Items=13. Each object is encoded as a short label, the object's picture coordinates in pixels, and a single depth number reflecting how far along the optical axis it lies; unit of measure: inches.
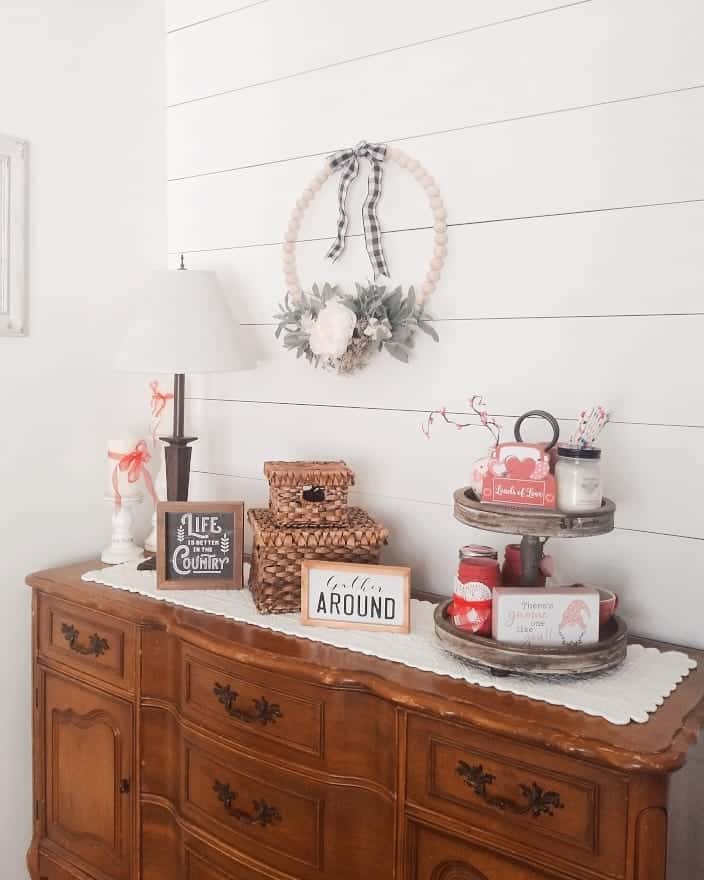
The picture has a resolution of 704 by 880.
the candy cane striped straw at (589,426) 53.8
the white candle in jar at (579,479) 50.6
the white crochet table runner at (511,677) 47.5
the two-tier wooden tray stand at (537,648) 49.3
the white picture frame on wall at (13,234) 73.1
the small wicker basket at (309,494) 64.1
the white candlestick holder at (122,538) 78.4
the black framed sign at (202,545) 68.7
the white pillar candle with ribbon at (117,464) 77.9
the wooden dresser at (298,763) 43.9
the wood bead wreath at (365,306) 68.6
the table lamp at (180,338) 69.4
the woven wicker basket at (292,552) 62.6
